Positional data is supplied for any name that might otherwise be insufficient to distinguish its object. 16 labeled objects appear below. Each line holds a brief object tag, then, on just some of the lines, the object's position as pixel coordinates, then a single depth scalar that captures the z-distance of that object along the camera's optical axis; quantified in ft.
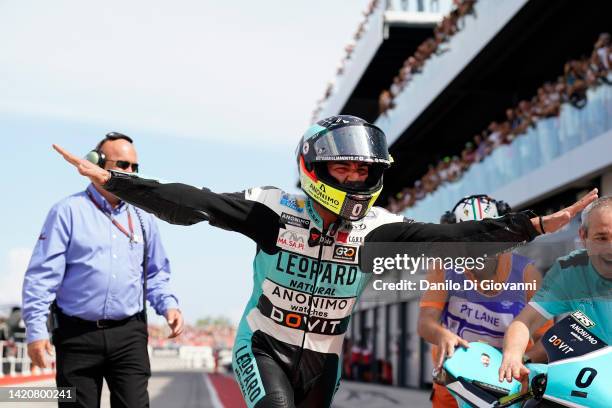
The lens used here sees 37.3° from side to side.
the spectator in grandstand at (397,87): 95.55
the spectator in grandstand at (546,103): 50.90
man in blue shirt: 16.30
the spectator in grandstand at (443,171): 72.02
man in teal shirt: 11.35
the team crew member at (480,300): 17.19
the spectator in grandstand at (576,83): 47.44
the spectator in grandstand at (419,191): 79.71
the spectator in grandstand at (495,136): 59.68
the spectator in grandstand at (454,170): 68.89
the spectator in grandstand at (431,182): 74.72
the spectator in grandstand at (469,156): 65.87
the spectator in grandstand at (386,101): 100.42
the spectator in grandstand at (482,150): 62.74
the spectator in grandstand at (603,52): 44.81
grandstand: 49.90
